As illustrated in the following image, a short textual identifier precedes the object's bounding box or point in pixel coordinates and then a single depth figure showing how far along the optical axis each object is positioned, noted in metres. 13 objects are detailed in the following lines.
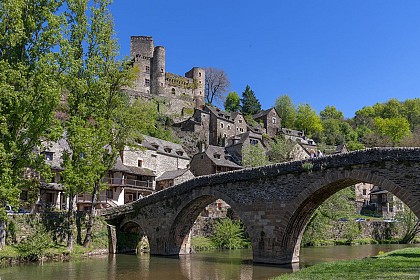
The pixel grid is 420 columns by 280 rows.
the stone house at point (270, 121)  86.96
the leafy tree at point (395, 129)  87.75
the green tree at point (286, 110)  99.62
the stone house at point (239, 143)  61.94
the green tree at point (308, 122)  97.31
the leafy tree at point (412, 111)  103.31
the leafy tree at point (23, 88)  20.66
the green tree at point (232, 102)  99.78
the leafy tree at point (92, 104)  25.66
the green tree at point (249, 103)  96.12
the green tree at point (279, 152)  64.62
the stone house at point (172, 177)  49.69
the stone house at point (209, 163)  57.12
